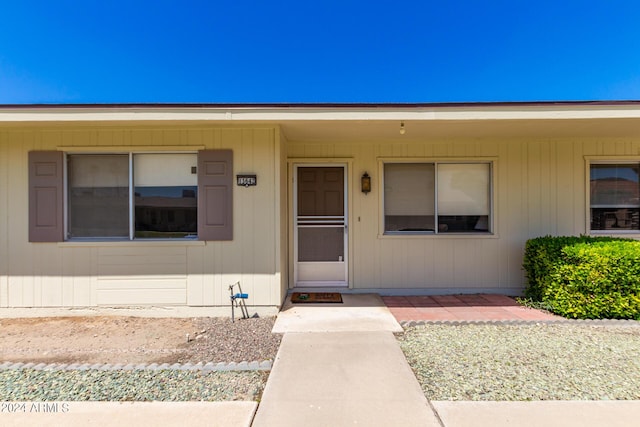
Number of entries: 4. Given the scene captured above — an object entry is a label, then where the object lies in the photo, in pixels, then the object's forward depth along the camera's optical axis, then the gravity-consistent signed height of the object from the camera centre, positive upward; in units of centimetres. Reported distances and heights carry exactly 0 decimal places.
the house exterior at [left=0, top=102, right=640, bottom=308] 381 +26
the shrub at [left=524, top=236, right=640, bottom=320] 361 -81
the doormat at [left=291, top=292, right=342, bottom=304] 440 -125
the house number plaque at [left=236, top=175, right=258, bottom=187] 397 +43
